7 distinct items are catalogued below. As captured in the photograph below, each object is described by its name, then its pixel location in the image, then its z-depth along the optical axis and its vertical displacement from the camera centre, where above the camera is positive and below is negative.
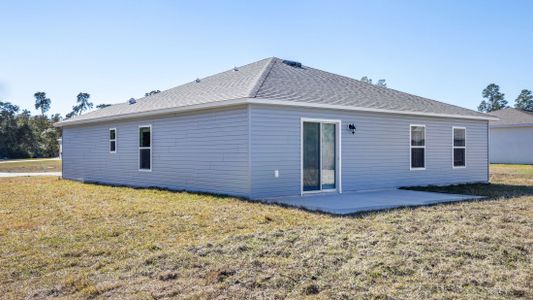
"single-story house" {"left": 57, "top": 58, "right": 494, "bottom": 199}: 9.95 +0.34
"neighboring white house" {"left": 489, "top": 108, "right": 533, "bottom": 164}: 25.70 +0.64
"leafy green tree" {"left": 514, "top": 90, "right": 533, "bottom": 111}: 60.44 +7.01
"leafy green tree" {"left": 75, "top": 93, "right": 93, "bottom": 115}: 79.38 +8.64
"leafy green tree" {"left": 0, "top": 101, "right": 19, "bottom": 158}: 47.00 +1.24
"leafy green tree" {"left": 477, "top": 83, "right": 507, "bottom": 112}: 62.36 +7.43
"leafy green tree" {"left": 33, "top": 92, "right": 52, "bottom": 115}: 79.88 +8.83
